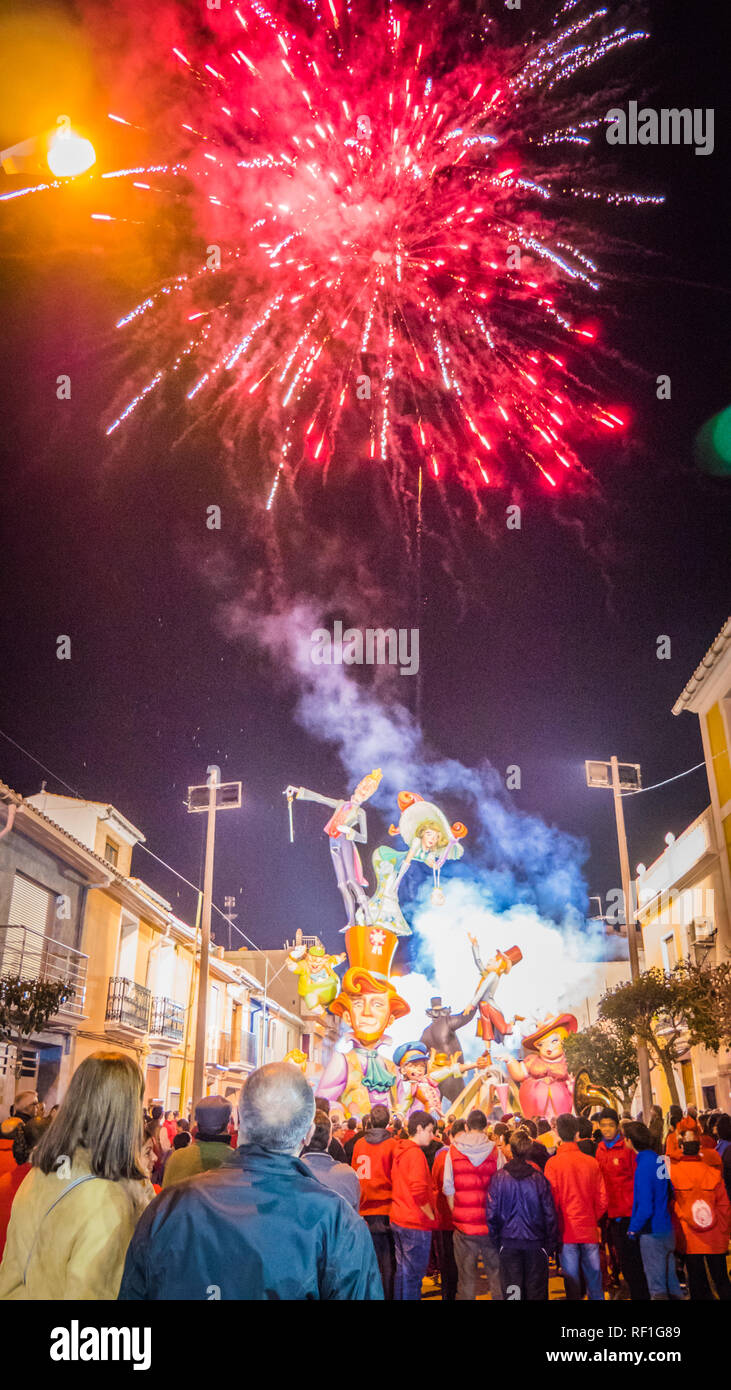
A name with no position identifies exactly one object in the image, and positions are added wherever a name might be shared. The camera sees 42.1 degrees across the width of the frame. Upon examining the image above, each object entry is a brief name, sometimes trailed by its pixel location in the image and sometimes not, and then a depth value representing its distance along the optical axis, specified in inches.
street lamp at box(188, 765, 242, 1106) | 703.7
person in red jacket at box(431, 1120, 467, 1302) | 285.3
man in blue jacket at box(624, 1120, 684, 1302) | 256.5
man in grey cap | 186.2
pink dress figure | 587.2
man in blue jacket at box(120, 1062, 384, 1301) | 96.7
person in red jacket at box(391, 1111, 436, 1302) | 262.2
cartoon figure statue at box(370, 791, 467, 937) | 644.1
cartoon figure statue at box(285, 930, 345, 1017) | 623.5
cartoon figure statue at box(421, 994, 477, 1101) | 634.2
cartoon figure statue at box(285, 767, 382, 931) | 648.4
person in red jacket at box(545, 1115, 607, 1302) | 258.7
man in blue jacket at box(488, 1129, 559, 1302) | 243.6
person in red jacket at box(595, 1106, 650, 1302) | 274.2
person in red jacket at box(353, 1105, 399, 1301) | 270.5
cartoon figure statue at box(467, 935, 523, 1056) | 647.1
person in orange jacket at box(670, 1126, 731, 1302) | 253.4
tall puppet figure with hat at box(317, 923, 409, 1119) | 595.8
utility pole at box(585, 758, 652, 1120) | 791.1
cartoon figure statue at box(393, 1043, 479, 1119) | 524.4
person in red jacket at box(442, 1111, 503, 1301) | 258.4
